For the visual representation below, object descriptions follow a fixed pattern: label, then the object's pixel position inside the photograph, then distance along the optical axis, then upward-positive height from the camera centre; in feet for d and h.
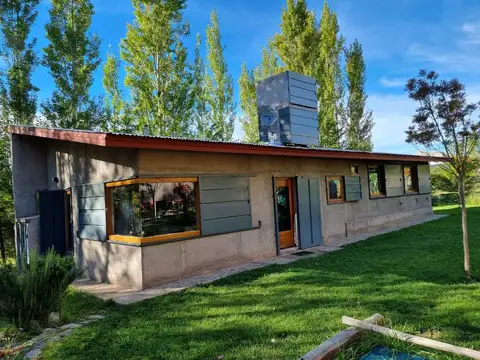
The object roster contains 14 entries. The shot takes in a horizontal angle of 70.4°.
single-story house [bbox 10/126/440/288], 19.27 -0.52
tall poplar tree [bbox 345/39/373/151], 70.23 +16.73
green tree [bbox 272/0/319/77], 60.34 +26.55
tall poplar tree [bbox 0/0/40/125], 45.16 +19.27
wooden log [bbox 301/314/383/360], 8.18 -4.05
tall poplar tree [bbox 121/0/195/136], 52.01 +20.29
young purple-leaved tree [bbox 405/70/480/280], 16.93 +3.00
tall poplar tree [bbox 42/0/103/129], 50.57 +20.93
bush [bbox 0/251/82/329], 12.92 -3.39
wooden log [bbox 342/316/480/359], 7.80 -4.00
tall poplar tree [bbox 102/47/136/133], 55.77 +15.83
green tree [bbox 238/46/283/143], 80.12 +24.64
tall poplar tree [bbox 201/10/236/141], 72.02 +23.09
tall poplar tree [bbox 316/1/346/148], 63.98 +20.18
